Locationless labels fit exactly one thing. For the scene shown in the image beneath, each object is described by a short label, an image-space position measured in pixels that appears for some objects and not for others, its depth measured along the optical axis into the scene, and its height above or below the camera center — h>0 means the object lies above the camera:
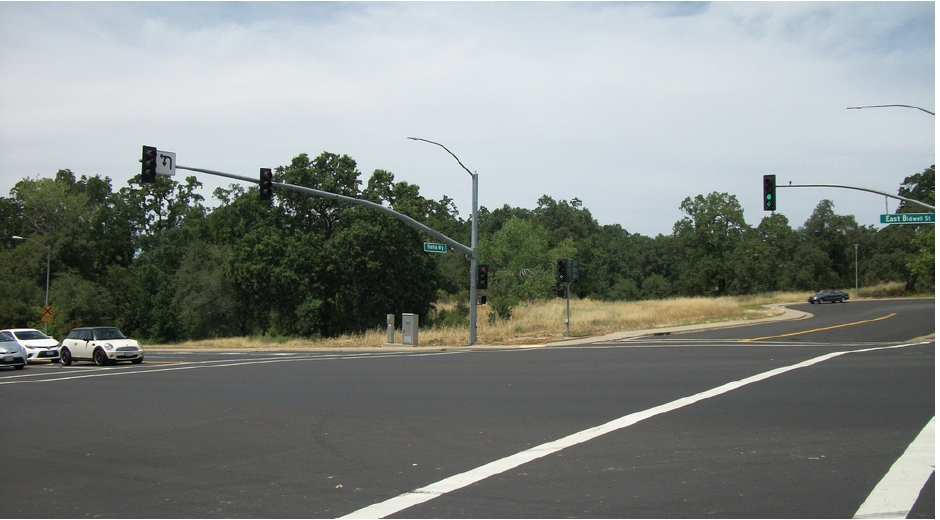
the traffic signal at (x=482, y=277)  34.62 +0.69
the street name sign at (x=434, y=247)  34.12 +2.01
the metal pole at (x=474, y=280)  34.41 +0.55
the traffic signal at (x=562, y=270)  35.31 +1.07
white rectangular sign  22.38 +3.76
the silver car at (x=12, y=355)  25.48 -2.26
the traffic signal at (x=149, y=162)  22.05 +3.67
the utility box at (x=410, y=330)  34.53 -1.75
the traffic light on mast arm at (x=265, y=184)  25.41 +3.54
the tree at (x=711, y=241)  97.94 +6.92
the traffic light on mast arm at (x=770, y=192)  28.12 +3.84
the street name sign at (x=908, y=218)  25.79 +2.72
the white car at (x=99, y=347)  25.97 -2.02
